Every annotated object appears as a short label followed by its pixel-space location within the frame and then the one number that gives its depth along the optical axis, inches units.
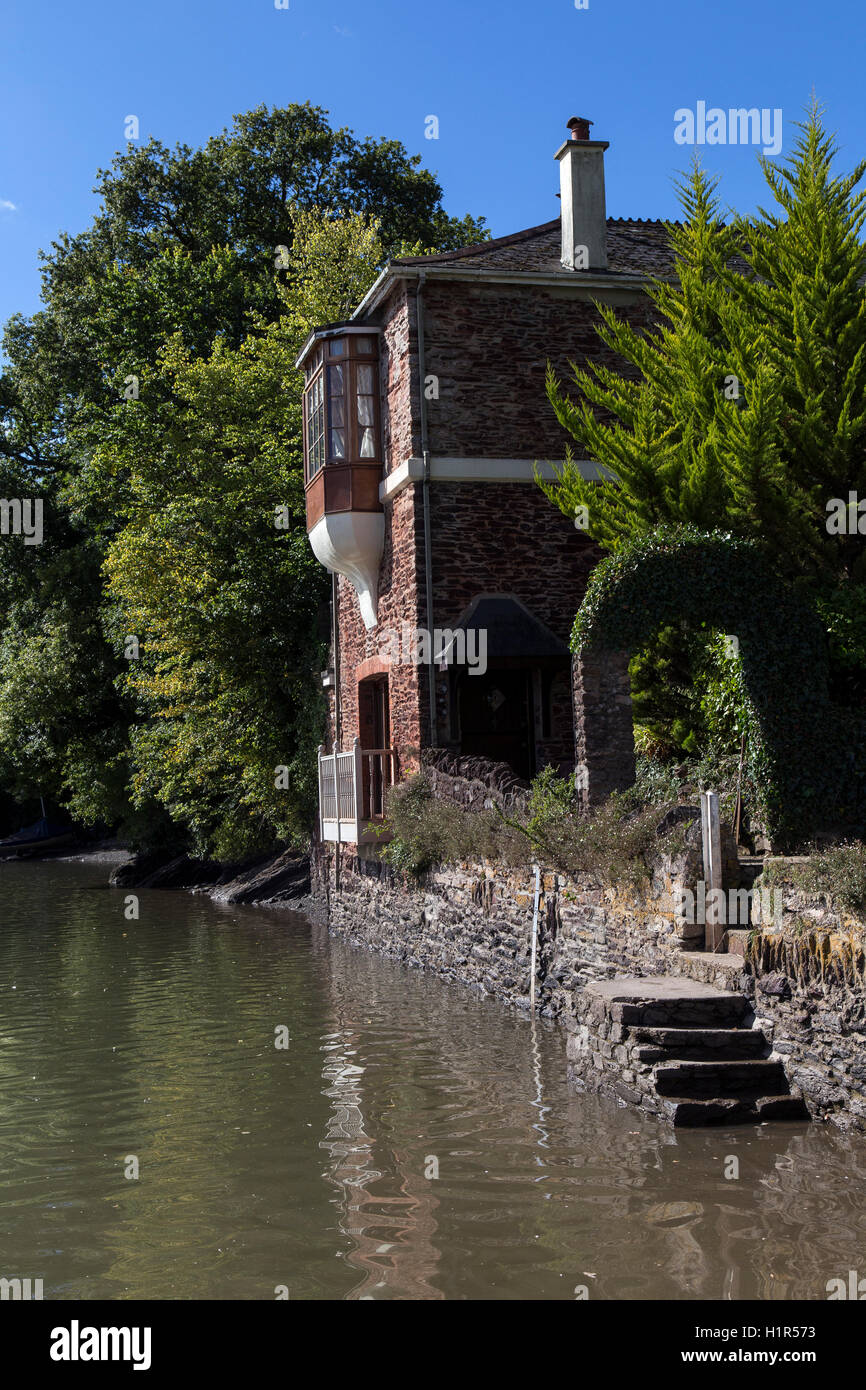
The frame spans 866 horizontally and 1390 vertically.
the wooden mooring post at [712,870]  359.3
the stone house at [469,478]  640.4
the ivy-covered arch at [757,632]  403.9
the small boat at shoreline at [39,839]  1668.3
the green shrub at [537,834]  395.5
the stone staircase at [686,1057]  310.3
